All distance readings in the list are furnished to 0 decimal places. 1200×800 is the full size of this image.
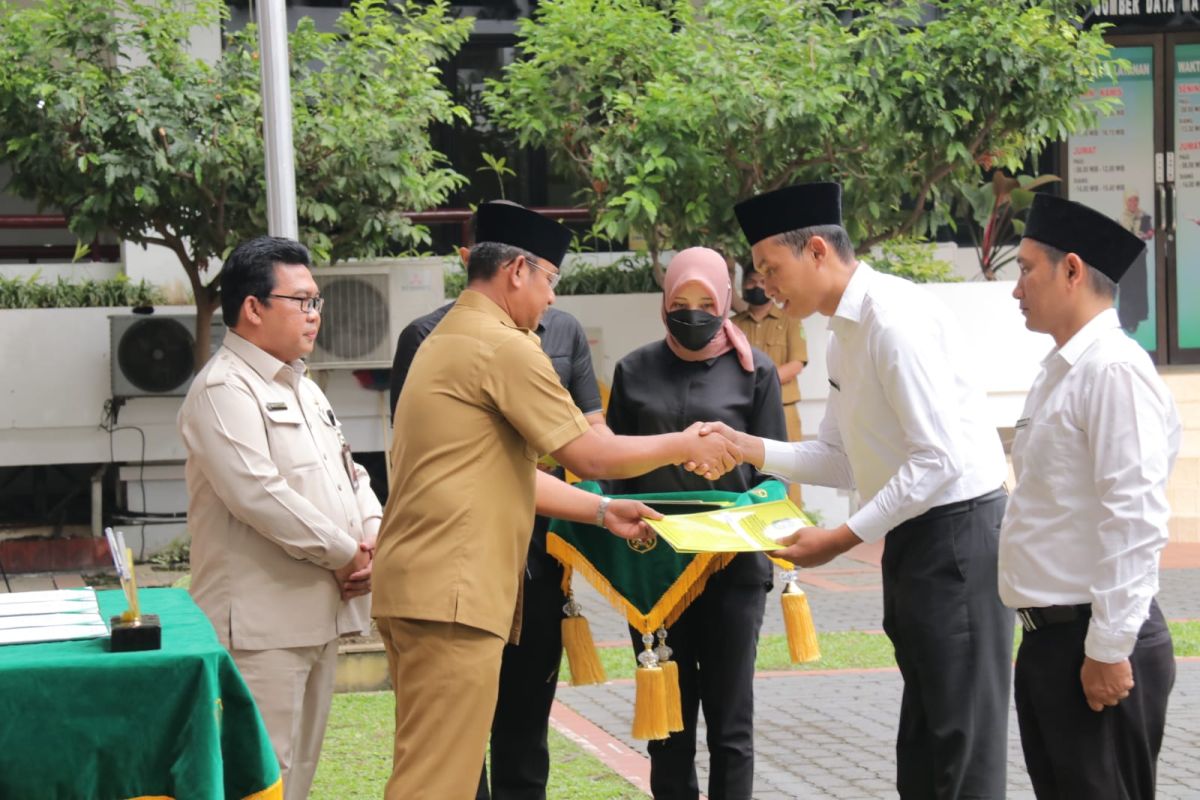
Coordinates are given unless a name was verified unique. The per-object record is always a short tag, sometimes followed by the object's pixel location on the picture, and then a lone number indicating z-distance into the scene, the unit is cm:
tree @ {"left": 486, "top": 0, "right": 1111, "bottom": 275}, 1087
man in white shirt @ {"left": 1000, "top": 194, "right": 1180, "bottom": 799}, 357
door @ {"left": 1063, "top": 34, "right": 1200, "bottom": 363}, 1530
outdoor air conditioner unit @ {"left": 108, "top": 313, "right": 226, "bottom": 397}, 1188
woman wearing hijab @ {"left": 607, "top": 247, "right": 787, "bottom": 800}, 509
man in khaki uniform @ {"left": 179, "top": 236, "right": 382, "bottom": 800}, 434
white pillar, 719
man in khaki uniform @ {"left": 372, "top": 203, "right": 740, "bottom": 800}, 401
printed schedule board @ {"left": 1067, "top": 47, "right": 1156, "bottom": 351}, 1532
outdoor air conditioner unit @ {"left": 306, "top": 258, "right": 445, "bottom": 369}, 1110
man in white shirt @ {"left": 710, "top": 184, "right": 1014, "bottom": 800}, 411
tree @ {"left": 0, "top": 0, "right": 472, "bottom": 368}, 1016
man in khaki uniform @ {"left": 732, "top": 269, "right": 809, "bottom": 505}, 1153
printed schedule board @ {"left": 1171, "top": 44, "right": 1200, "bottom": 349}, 1533
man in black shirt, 516
